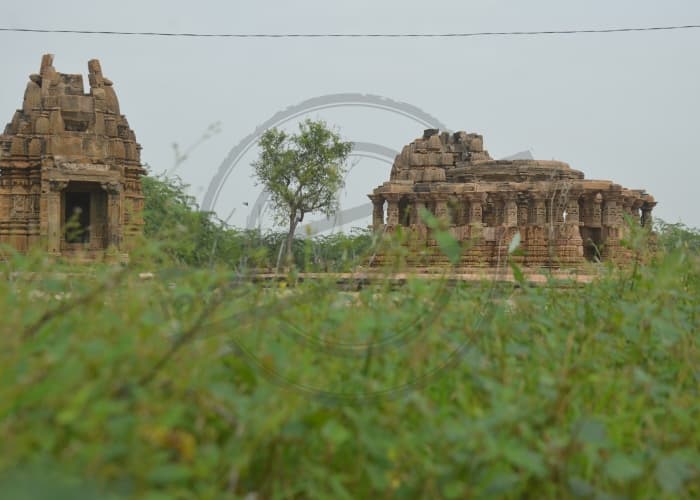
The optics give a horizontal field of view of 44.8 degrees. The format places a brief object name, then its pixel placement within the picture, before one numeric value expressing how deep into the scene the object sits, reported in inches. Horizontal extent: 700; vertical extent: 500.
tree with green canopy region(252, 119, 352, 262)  1461.4
